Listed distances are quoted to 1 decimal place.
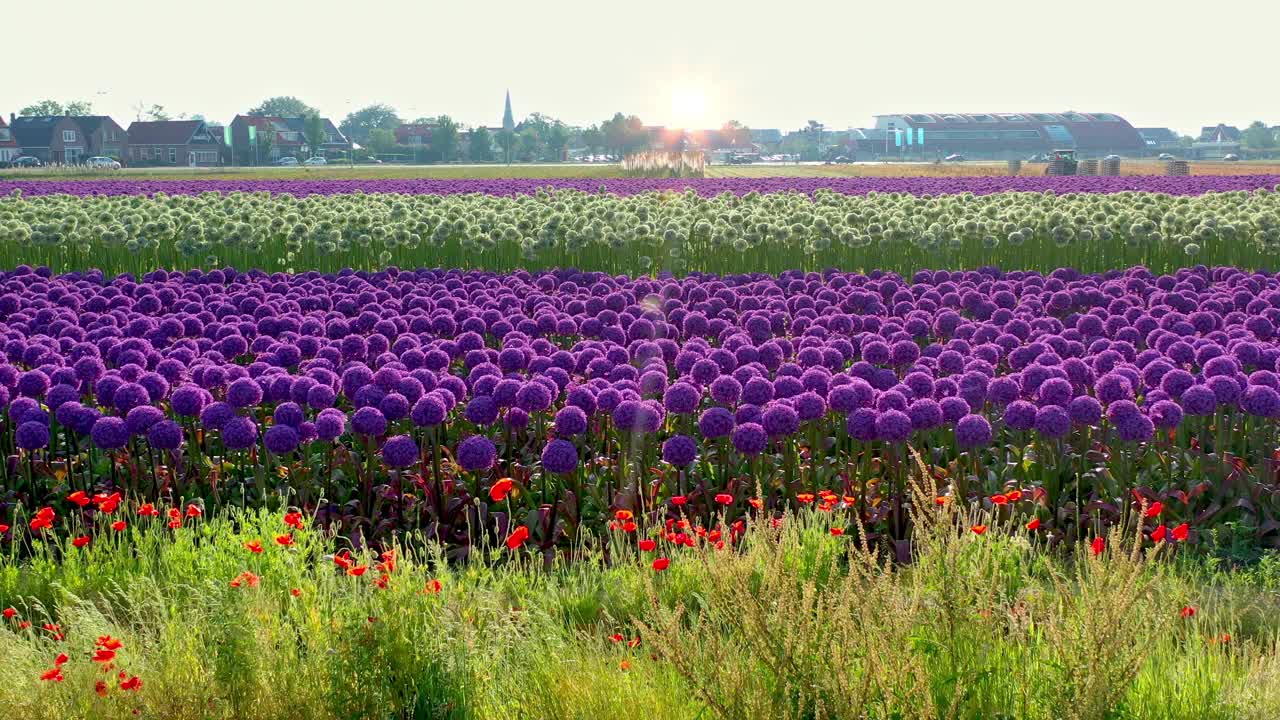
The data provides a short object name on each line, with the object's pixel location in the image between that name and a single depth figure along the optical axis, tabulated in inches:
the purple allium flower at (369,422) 326.0
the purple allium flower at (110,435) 326.0
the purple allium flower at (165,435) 321.7
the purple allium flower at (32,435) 320.5
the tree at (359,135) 7341.5
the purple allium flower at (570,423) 321.4
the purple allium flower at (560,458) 308.0
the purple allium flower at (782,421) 319.0
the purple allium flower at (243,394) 337.4
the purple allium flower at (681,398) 335.6
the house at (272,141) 4867.1
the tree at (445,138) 5013.0
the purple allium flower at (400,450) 313.4
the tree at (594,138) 5959.6
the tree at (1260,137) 7229.3
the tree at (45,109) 6742.1
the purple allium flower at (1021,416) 324.5
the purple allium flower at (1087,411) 323.9
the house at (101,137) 4808.1
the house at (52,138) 4736.7
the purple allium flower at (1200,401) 327.9
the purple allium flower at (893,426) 312.8
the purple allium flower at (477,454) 312.5
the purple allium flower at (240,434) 321.4
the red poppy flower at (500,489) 260.2
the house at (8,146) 4726.9
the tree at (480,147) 5191.9
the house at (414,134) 5768.7
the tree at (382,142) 5452.8
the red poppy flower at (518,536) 240.1
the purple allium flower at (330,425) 320.8
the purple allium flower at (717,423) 323.6
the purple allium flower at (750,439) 312.5
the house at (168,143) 4726.9
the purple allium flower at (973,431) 317.1
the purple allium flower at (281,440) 319.3
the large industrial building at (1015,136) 6166.3
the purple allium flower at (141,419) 327.3
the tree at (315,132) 4817.9
